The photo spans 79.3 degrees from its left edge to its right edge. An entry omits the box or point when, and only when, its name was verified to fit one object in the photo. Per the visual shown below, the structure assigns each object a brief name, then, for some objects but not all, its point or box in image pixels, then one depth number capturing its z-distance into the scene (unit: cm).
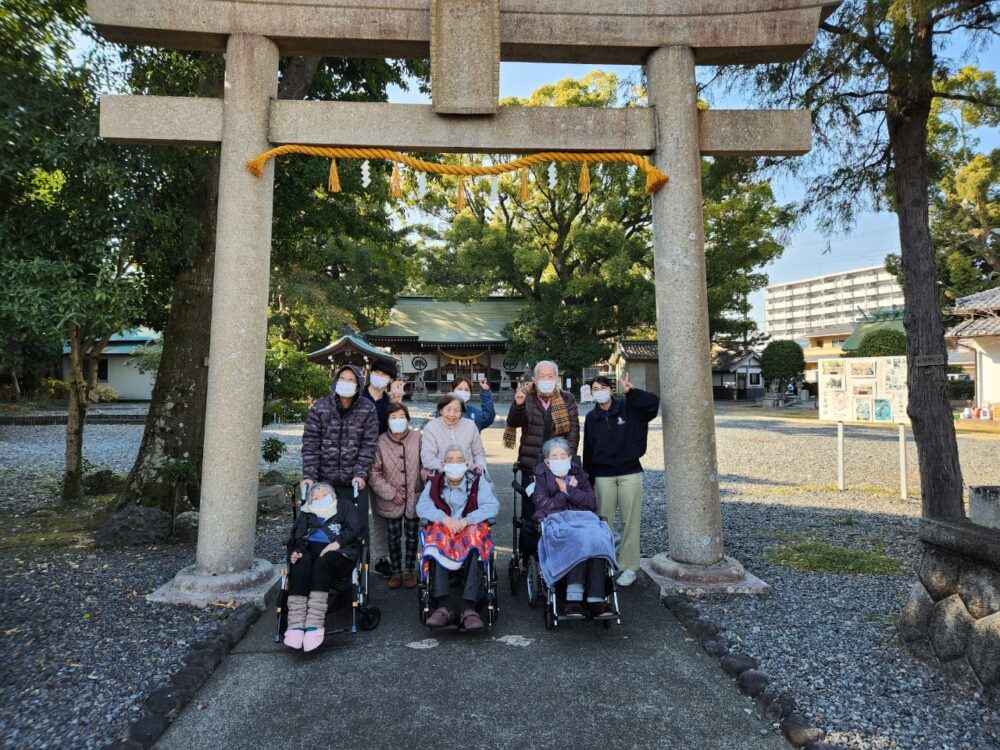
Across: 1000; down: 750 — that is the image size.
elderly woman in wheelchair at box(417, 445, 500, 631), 378
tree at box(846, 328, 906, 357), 2092
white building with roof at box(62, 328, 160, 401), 2927
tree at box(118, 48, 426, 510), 625
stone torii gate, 434
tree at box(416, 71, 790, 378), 2448
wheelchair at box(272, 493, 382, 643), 358
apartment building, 9288
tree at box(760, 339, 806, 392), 2850
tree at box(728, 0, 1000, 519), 520
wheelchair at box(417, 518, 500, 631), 381
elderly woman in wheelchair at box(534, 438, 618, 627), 370
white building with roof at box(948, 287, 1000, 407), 1773
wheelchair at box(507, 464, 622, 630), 379
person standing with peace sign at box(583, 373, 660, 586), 468
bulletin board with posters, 1488
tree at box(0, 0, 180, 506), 463
